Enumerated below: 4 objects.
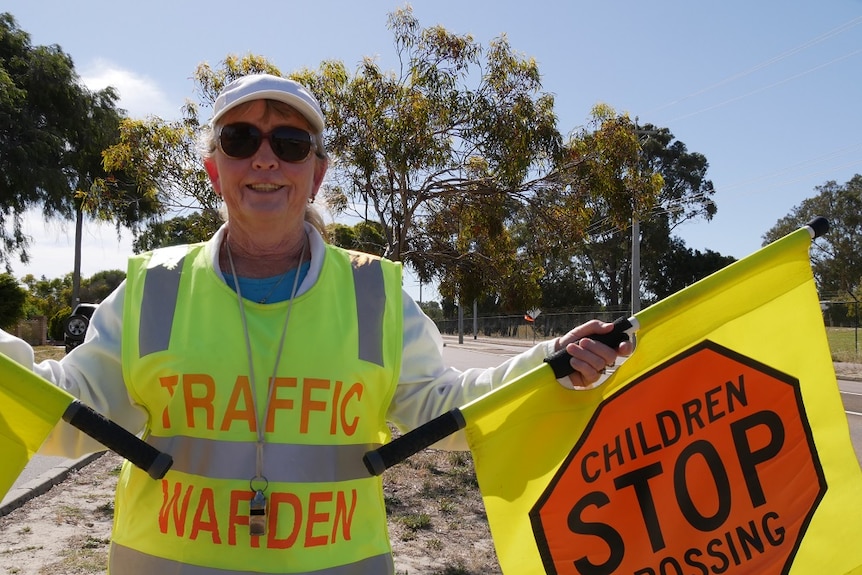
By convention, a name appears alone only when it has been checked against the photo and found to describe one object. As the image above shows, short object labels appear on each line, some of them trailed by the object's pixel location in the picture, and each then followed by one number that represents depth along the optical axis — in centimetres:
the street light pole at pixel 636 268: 2771
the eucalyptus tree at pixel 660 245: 5466
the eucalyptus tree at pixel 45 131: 2480
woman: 185
